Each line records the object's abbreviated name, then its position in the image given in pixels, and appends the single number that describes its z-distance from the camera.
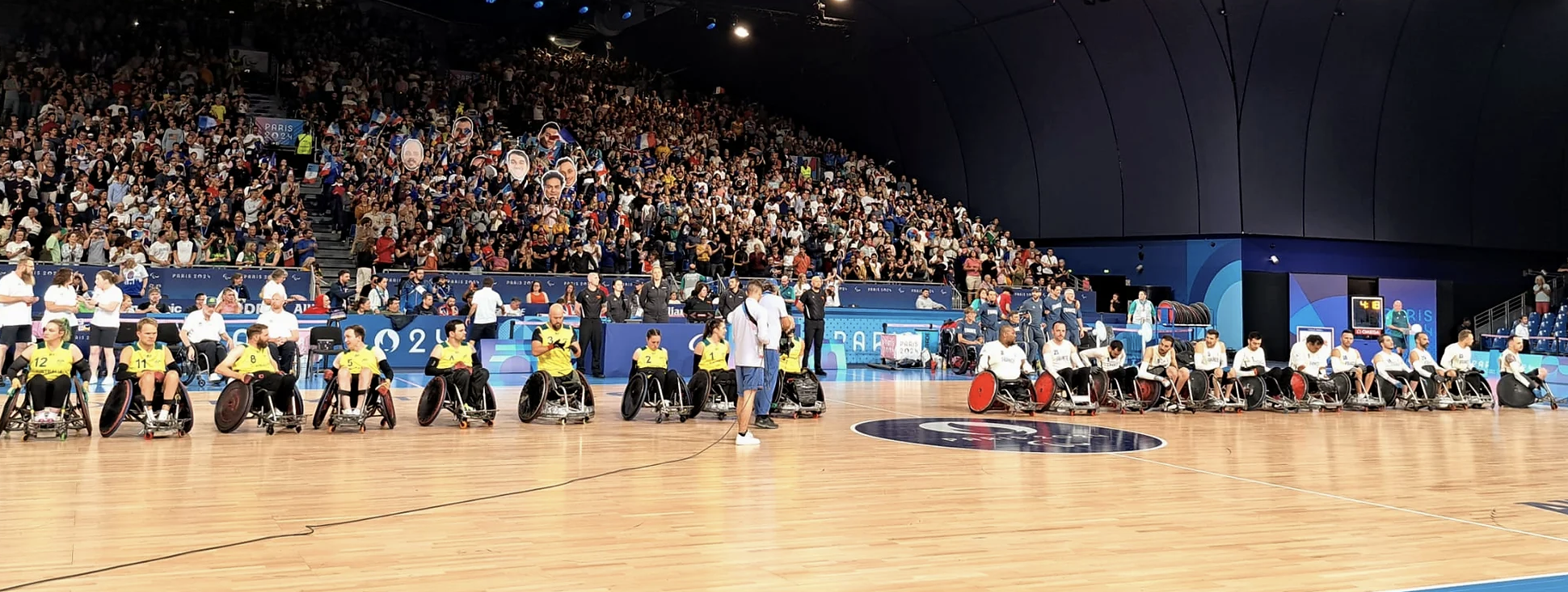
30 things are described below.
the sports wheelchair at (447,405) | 12.48
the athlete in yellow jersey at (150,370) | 10.86
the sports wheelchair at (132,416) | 10.91
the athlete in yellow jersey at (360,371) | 12.05
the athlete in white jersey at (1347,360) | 17.56
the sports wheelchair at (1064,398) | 15.15
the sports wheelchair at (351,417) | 11.93
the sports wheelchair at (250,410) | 11.47
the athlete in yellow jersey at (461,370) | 12.64
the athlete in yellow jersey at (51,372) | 10.71
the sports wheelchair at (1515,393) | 18.38
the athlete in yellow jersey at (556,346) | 13.04
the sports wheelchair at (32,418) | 10.58
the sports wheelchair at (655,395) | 13.56
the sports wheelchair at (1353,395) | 17.14
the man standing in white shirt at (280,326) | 13.34
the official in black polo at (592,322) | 19.91
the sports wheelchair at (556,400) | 13.09
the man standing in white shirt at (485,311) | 19.31
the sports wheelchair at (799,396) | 14.30
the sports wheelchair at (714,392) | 13.64
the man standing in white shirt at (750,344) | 11.54
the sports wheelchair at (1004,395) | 15.05
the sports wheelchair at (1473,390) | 18.20
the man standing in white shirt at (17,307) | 13.48
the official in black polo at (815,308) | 20.84
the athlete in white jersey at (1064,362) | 15.47
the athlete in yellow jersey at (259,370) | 11.53
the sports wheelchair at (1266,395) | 16.59
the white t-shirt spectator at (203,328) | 16.92
